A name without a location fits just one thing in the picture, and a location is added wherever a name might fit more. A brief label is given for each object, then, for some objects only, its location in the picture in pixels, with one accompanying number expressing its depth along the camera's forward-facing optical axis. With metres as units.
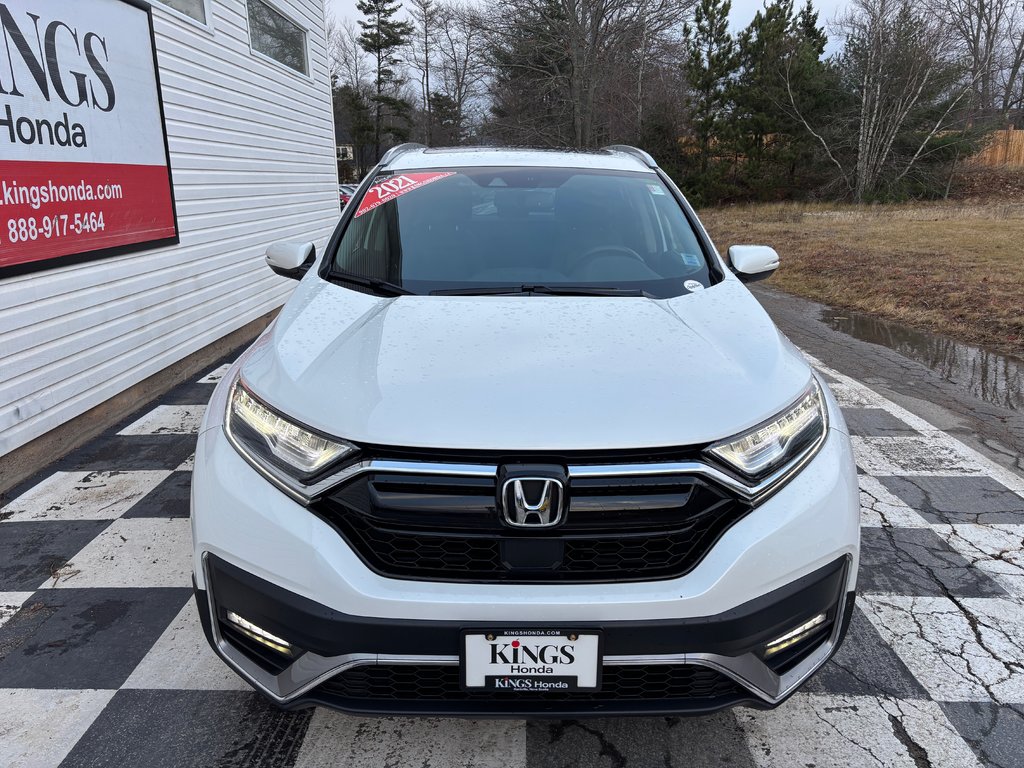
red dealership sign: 3.93
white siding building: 4.21
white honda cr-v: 1.65
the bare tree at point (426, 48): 49.84
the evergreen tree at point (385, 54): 49.81
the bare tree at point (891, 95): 28.22
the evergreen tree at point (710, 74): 32.88
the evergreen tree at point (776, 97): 32.28
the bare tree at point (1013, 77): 39.41
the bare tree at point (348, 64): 50.91
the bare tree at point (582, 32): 24.73
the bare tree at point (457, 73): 29.75
